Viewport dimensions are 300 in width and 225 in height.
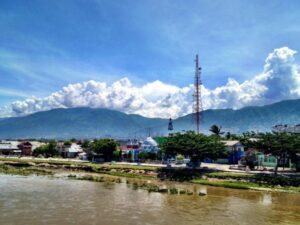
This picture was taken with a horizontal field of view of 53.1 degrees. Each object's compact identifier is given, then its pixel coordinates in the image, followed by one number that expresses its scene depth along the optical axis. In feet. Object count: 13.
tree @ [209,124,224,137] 364.97
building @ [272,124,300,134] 265.63
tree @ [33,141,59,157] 351.70
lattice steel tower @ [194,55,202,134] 262.16
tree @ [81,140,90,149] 402.53
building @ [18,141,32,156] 395.00
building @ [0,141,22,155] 400.34
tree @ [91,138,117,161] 287.88
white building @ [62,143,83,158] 357.33
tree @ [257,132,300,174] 186.67
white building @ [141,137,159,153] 292.16
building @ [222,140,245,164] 263.28
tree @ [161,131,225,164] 209.87
